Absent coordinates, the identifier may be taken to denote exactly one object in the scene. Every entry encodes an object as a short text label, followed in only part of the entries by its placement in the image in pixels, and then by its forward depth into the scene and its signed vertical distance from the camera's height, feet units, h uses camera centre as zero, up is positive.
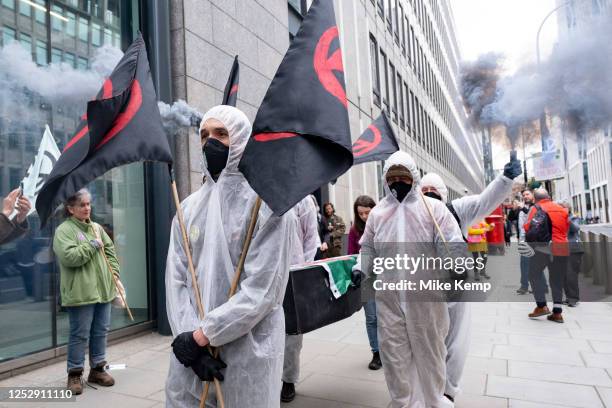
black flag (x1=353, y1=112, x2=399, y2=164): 17.62 +3.03
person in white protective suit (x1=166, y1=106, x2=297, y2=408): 6.40 -0.94
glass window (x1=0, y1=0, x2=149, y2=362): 16.35 +1.82
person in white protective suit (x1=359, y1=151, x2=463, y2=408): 10.77 -2.32
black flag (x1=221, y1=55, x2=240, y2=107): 16.12 +4.86
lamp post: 15.90 +3.19
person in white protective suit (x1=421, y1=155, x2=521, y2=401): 11.94 -0.25
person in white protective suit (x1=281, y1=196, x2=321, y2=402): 13.61 -1.07
